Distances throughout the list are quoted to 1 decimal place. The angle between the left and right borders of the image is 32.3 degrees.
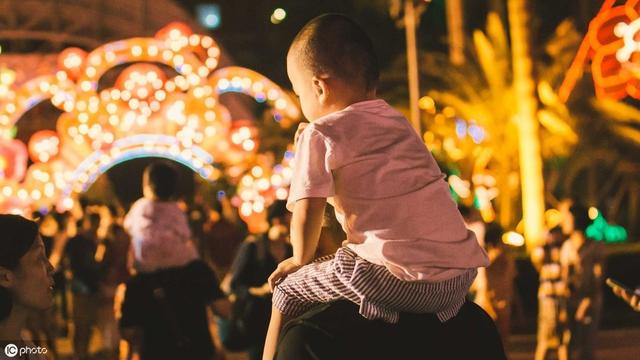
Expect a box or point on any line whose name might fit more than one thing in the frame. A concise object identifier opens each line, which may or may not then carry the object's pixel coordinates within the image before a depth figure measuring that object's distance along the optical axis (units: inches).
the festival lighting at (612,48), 434.9
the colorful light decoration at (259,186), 855.1
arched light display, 916.0
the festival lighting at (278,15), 500.7
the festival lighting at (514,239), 617.0
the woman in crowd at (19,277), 139.9
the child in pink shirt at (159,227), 280.4
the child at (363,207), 114.0
